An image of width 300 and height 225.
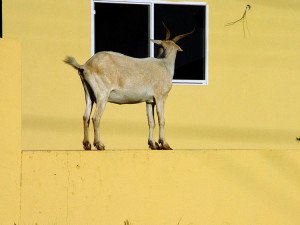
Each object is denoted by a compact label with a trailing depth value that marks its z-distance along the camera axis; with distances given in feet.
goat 48.60
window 64.44
